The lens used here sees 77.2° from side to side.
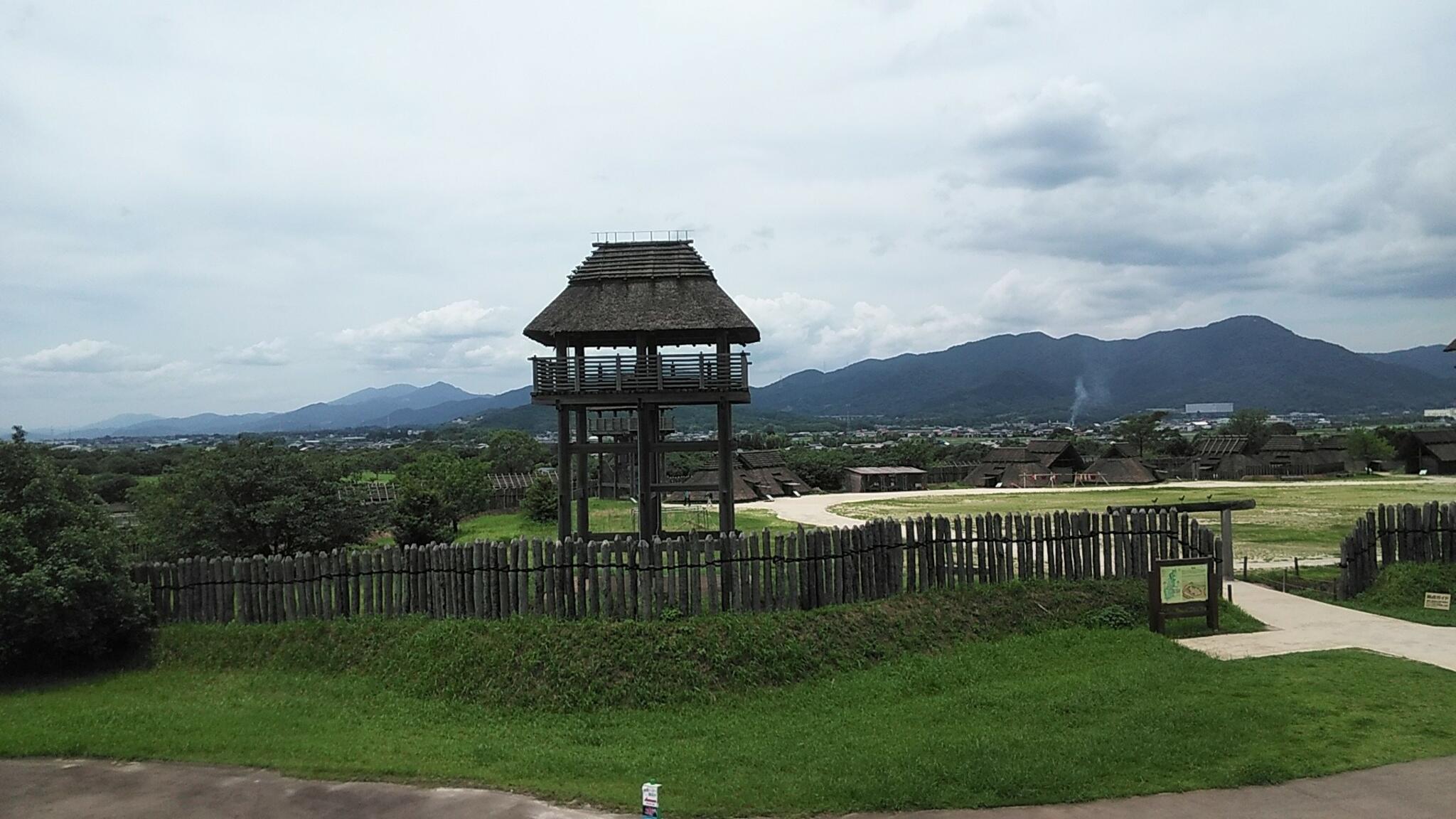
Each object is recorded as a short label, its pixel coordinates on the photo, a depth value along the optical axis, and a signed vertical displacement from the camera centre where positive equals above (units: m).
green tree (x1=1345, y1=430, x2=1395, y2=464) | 73.69 -4.84
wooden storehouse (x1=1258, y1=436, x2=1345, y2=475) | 71.38 -5.36
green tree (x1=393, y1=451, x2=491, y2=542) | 29.22 -3.07
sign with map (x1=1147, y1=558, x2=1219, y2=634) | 14.84 -3.26
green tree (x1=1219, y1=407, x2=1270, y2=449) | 113.39 -4.39
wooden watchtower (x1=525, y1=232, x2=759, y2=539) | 19.55 +1.32
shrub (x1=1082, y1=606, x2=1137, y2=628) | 14.93 -3.67
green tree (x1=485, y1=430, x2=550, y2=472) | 70.94 -3.20
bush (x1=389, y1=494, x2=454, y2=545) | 28.98 -3.34
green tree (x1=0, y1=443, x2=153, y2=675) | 12.69 -2.18
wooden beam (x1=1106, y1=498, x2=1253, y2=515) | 18.98 -2.39
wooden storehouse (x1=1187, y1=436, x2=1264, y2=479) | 71.75 -5.42
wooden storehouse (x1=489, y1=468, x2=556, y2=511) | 49.95 -4.30
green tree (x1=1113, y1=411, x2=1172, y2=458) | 99.12 -4.20
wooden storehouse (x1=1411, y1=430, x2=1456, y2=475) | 68.38 -5.04
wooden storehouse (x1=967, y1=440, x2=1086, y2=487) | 68.12 -5.23
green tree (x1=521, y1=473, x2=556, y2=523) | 36.81 -3.67
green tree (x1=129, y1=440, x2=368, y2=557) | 19.95 -1.93
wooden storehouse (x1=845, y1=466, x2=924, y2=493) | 65.06 -5.52
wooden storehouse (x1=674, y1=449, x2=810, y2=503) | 55.22 -4.62
